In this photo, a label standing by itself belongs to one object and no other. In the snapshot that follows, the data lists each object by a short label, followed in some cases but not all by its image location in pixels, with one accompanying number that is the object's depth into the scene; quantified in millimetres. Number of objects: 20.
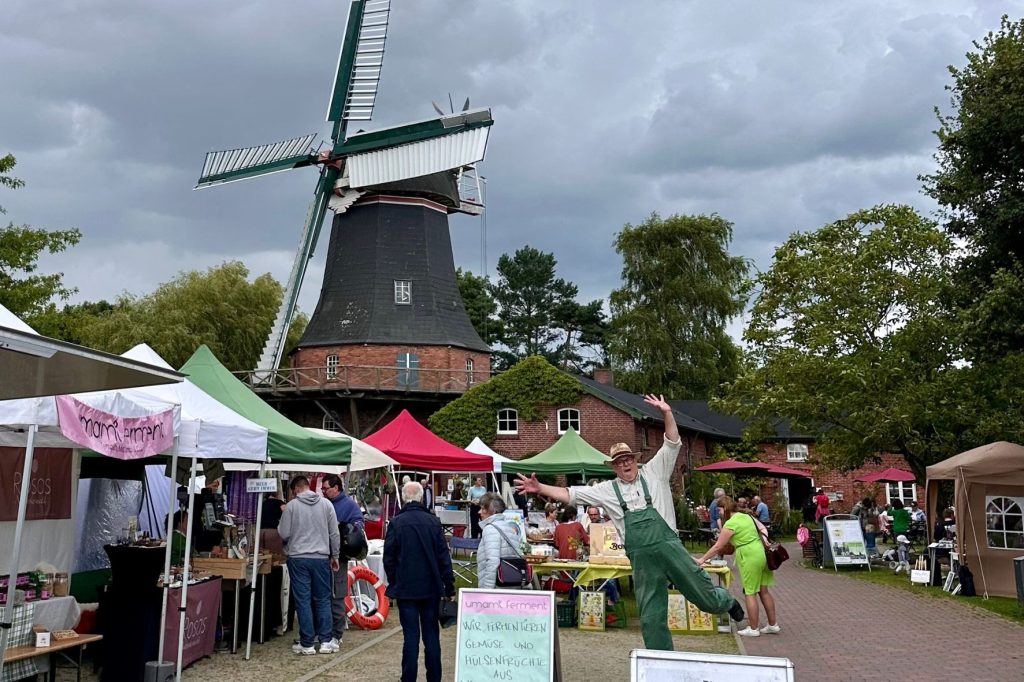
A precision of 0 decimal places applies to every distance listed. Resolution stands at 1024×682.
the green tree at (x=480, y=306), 68312
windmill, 41188
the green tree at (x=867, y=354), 22125
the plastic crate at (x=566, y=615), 12758
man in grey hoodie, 10344
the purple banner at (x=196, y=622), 9023
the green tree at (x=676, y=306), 50844
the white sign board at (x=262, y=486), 9969
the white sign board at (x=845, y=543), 21891
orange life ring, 12508
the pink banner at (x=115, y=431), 6832
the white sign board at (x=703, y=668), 4832
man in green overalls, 6918
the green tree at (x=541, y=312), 70000
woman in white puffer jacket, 10078
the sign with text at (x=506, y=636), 6914
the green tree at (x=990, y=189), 14844
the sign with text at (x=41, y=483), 9133
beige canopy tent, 15641
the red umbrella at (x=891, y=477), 38719
